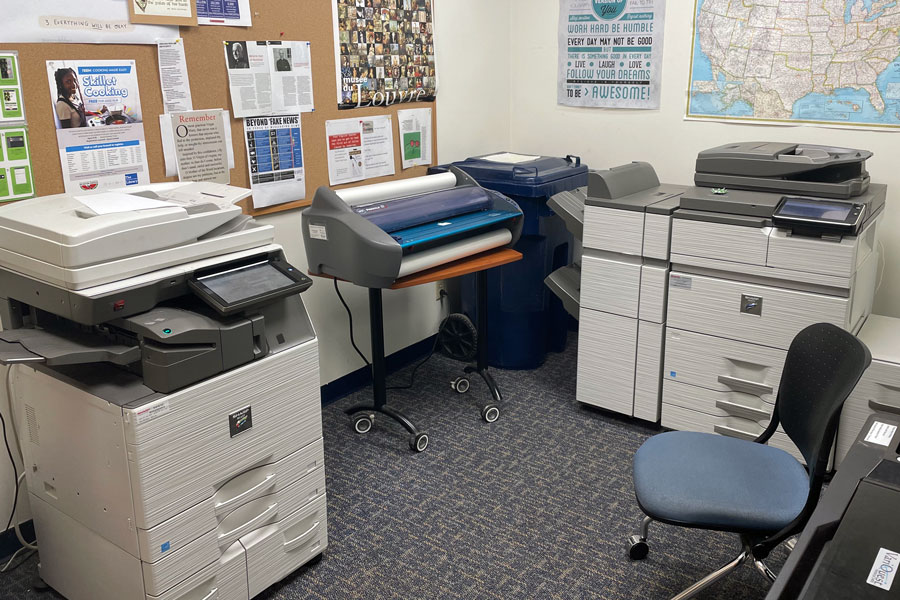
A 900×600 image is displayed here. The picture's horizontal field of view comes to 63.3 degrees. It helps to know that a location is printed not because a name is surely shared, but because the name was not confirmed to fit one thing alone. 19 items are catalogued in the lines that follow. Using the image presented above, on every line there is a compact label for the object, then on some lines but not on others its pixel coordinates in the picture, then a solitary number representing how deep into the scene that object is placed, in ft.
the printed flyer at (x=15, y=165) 6.76
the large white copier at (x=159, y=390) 5.61
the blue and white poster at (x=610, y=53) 11.35
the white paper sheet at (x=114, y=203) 5.93
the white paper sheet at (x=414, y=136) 11.14
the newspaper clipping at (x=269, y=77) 8.59
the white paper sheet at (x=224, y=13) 8.08
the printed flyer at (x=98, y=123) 7.09
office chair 5.67
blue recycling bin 11.08
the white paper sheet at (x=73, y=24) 6.66
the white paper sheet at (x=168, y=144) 7.93
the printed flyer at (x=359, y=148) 10.05
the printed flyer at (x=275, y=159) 8.95
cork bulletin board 6.93
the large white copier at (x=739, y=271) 8.13
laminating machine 8.17
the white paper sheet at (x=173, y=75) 7.83
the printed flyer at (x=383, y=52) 9.97
